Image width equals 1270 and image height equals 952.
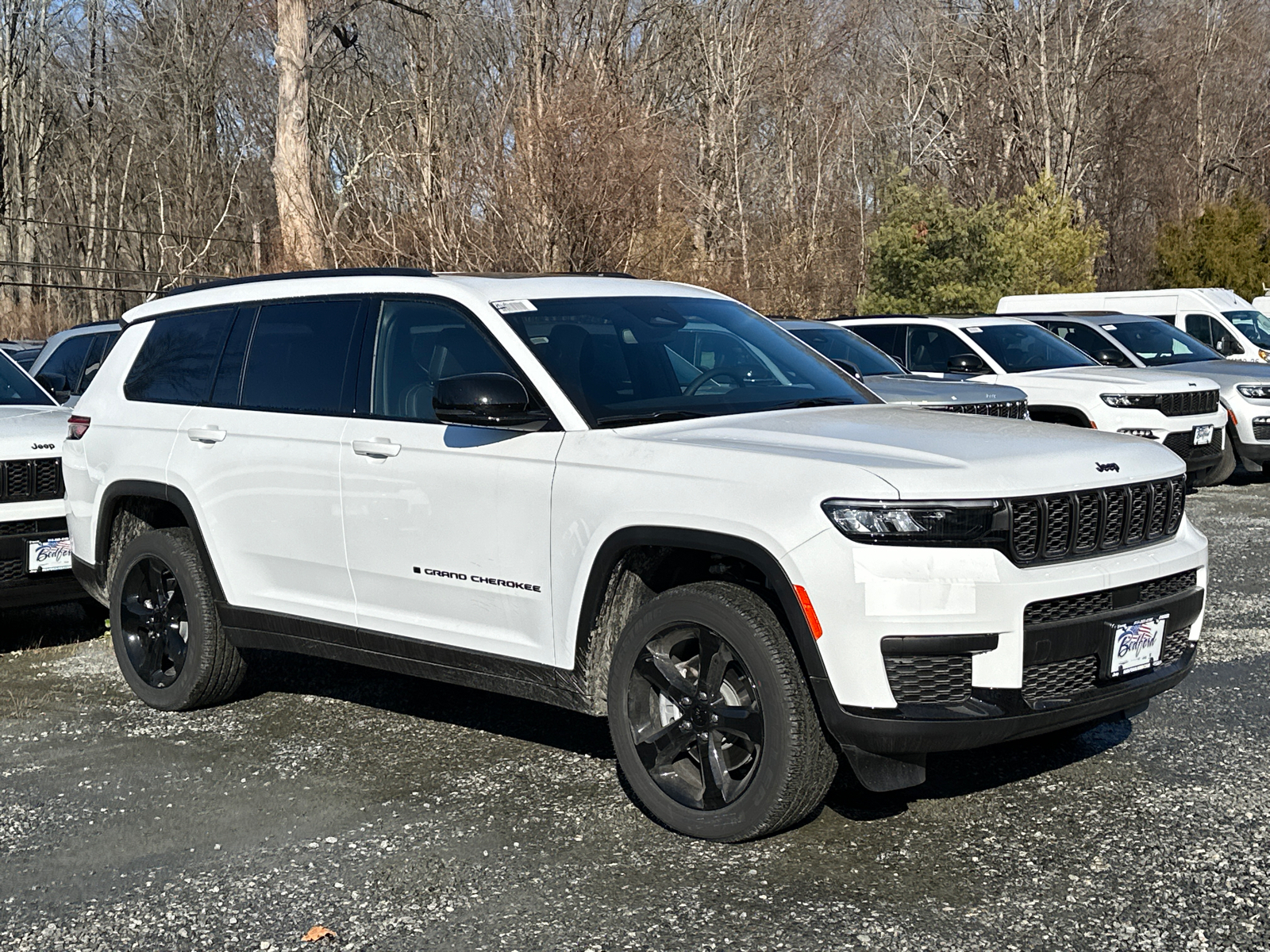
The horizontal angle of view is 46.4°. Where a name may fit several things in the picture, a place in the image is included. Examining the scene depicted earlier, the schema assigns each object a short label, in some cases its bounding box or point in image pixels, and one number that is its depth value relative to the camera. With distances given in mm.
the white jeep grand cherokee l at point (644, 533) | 4309
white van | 19109
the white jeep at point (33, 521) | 7500
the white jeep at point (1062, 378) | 13406
